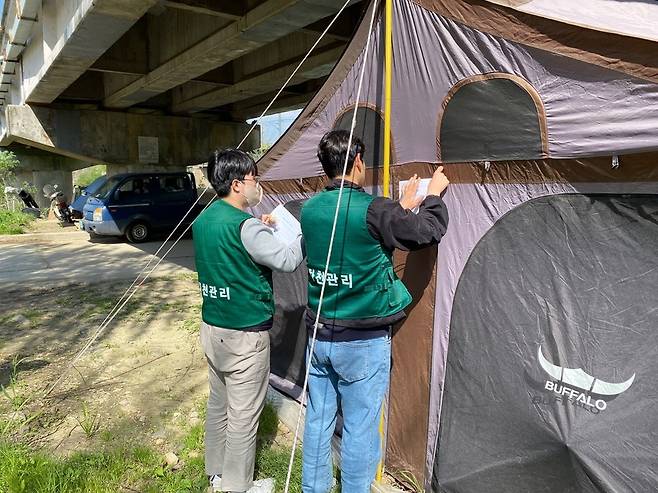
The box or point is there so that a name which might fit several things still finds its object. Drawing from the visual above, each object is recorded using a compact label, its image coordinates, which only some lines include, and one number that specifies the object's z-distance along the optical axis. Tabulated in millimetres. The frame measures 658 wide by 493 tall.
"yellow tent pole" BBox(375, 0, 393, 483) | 2662
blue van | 12969
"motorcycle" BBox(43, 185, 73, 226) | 17359
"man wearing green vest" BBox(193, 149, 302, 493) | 2490
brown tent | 1916
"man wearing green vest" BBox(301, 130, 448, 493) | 2160
